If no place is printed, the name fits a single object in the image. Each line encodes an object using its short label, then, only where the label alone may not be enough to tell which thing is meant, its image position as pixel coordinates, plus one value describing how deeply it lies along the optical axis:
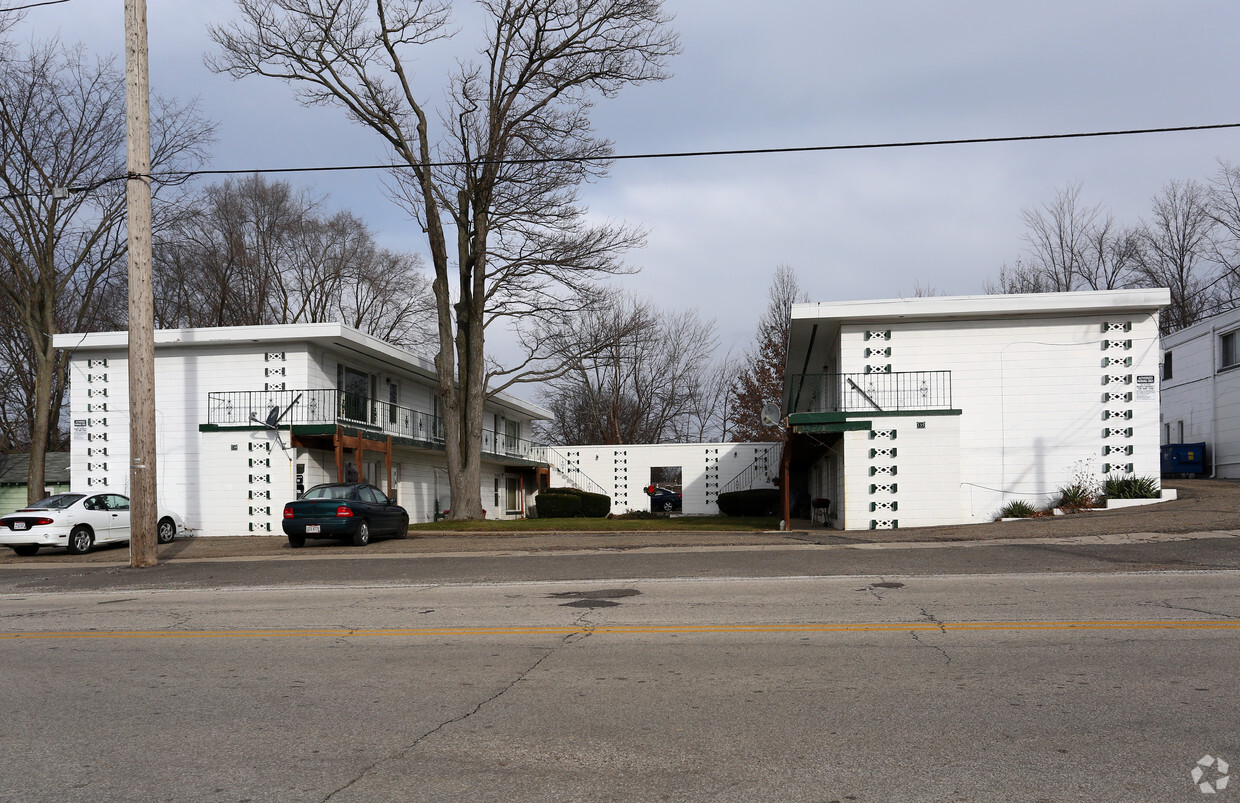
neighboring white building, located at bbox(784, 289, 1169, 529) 22.05
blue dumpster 31.84
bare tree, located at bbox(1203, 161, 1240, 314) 38.50
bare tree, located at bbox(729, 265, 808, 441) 50.59
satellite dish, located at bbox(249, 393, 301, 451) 25.33
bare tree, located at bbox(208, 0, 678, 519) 27.55
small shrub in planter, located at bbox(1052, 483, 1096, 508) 21.91
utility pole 16.41
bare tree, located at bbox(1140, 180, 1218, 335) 43.47
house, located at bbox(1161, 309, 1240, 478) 29.66
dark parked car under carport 43.16
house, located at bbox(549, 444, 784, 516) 41.19
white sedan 19.98
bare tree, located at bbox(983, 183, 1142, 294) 44.69
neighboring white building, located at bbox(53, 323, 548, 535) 26.39
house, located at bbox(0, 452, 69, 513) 35.69
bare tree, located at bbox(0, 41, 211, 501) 31.45
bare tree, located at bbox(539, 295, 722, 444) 56.53
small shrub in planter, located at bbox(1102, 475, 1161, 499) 21.66
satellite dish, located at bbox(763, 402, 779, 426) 23.50
